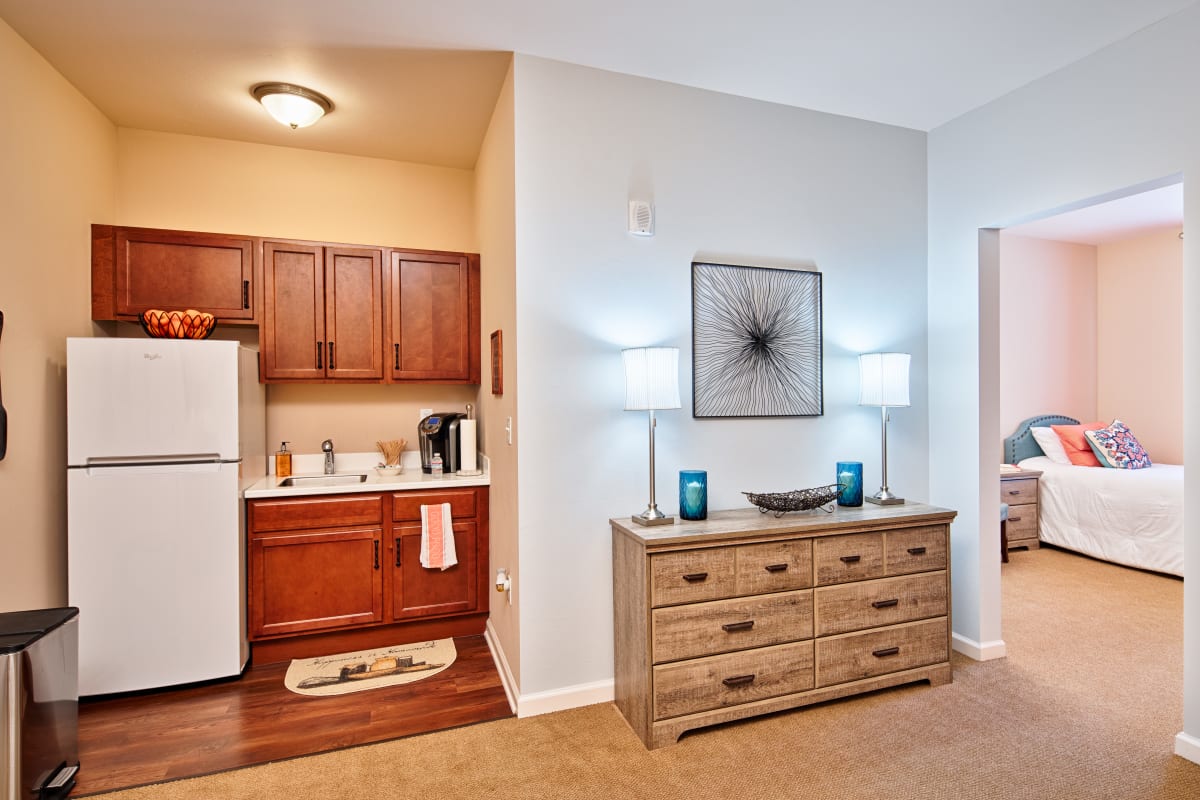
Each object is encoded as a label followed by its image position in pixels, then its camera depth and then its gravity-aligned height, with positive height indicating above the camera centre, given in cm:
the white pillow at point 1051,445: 535 -45
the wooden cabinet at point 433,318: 345 +46
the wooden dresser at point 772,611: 227 -87
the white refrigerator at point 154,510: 260 -49
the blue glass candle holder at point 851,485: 284 -42
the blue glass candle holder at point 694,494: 253 -41
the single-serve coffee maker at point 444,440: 355 -25
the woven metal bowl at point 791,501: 259 -45
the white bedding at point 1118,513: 419 -89
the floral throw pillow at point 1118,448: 498 -45
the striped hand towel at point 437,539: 315 -74
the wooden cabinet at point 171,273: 302 +65
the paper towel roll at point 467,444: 353 -27
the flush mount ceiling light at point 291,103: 282 +139
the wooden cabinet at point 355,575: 298 -91
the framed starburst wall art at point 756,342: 278 +26
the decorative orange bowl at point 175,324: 282 +35
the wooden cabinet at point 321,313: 325 +47
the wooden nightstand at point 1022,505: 495 -91
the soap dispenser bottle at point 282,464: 344 -37
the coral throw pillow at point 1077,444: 523 -44
